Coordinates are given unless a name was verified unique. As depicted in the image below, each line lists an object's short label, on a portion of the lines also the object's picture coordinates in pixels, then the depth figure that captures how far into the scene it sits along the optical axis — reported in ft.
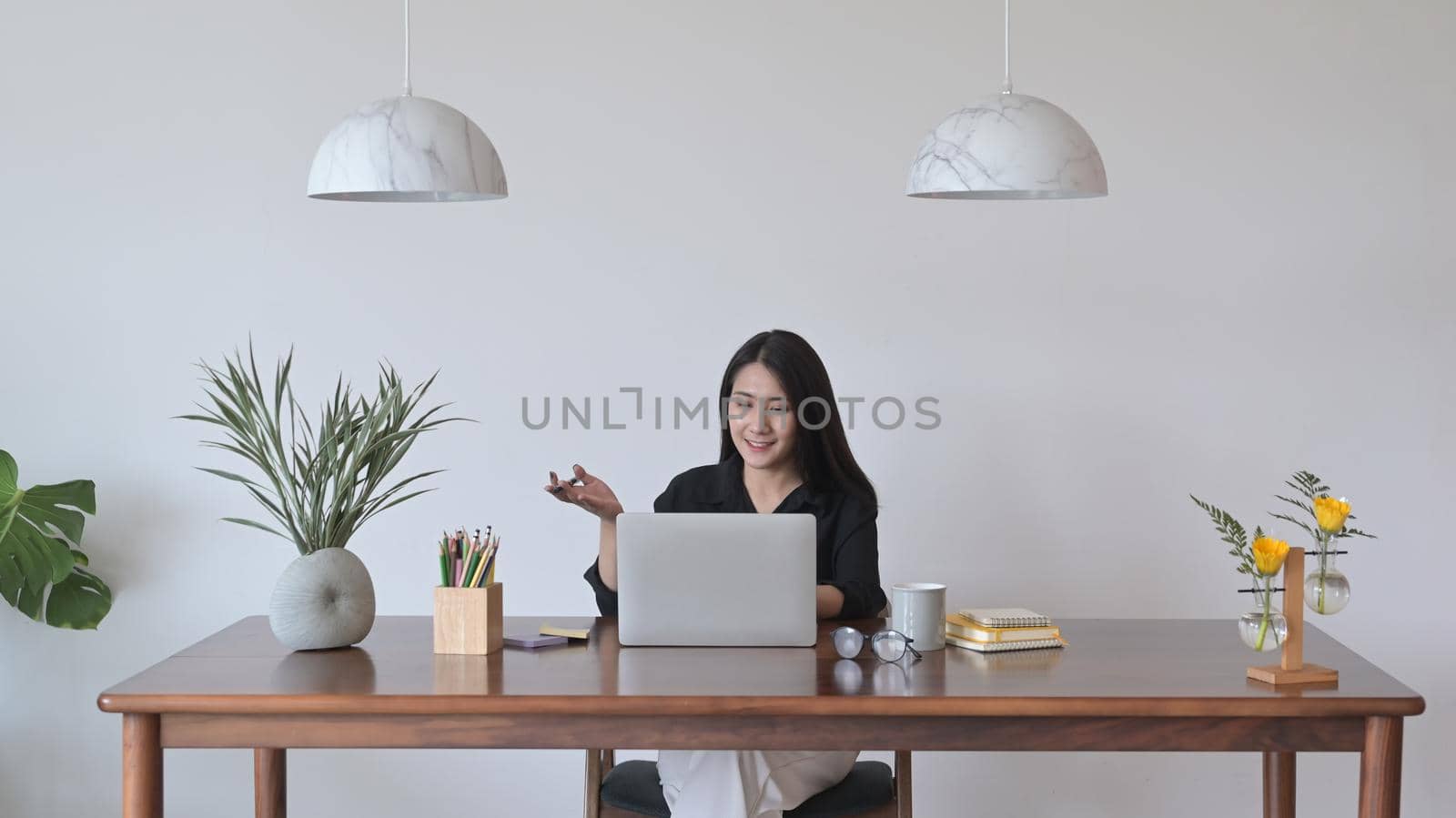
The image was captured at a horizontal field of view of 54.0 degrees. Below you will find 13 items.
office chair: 8.68
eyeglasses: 7.79
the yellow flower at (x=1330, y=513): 7.54
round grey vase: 8.06
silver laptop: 8.15
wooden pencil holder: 8.02
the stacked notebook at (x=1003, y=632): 8.19
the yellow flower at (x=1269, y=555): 7.24
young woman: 10.05
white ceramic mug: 8.11
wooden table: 6.93
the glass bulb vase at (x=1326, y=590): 7.68
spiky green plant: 8.11
